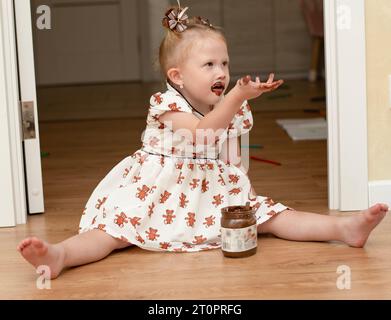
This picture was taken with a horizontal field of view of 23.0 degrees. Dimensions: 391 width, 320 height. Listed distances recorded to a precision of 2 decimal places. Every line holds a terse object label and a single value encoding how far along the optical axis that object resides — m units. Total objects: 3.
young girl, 2.06
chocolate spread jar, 1.98
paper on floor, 3.48
